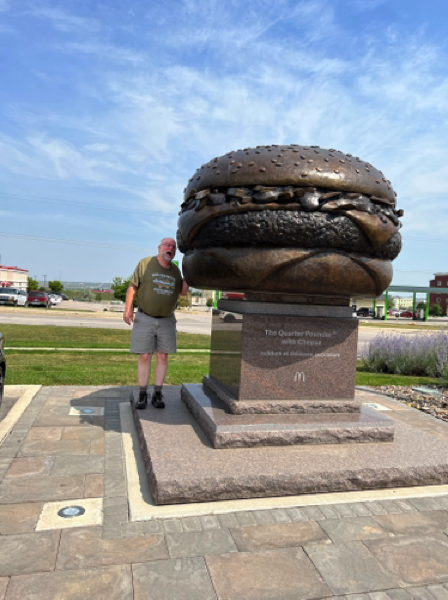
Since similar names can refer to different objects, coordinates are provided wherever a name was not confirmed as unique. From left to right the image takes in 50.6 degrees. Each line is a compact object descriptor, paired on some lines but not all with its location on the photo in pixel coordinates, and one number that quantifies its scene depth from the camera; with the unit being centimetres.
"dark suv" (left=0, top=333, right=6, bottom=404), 545
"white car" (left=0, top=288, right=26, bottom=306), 3416
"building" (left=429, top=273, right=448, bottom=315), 8057
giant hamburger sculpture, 409
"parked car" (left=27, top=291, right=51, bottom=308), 3562
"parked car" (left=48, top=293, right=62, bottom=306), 4412
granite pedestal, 437
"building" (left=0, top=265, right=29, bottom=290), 6899
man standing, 496
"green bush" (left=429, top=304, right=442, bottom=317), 7538
